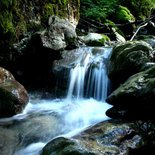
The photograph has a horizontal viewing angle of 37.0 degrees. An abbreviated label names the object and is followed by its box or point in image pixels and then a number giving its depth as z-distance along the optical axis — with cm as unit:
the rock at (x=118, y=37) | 886
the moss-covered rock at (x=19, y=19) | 571
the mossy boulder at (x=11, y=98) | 474
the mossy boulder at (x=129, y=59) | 514
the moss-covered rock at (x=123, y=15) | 1074
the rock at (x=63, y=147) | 289
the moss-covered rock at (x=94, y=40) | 756
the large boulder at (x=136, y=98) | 376
